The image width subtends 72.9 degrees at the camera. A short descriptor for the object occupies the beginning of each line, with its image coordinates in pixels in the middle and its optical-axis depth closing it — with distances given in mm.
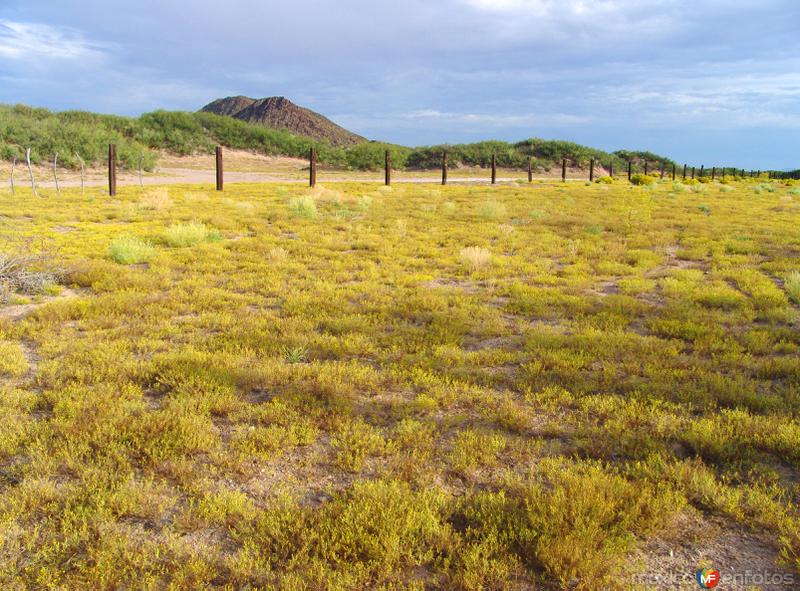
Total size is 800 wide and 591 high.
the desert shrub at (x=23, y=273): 8070
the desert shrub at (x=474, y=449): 3900
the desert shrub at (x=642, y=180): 47438
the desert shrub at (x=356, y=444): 3867
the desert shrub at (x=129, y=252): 10570
